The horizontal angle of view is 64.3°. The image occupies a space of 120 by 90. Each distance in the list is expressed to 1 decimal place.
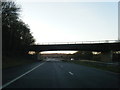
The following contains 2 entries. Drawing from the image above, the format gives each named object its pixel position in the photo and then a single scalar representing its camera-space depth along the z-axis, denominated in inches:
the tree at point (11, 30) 777.9
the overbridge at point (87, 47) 1127.5
